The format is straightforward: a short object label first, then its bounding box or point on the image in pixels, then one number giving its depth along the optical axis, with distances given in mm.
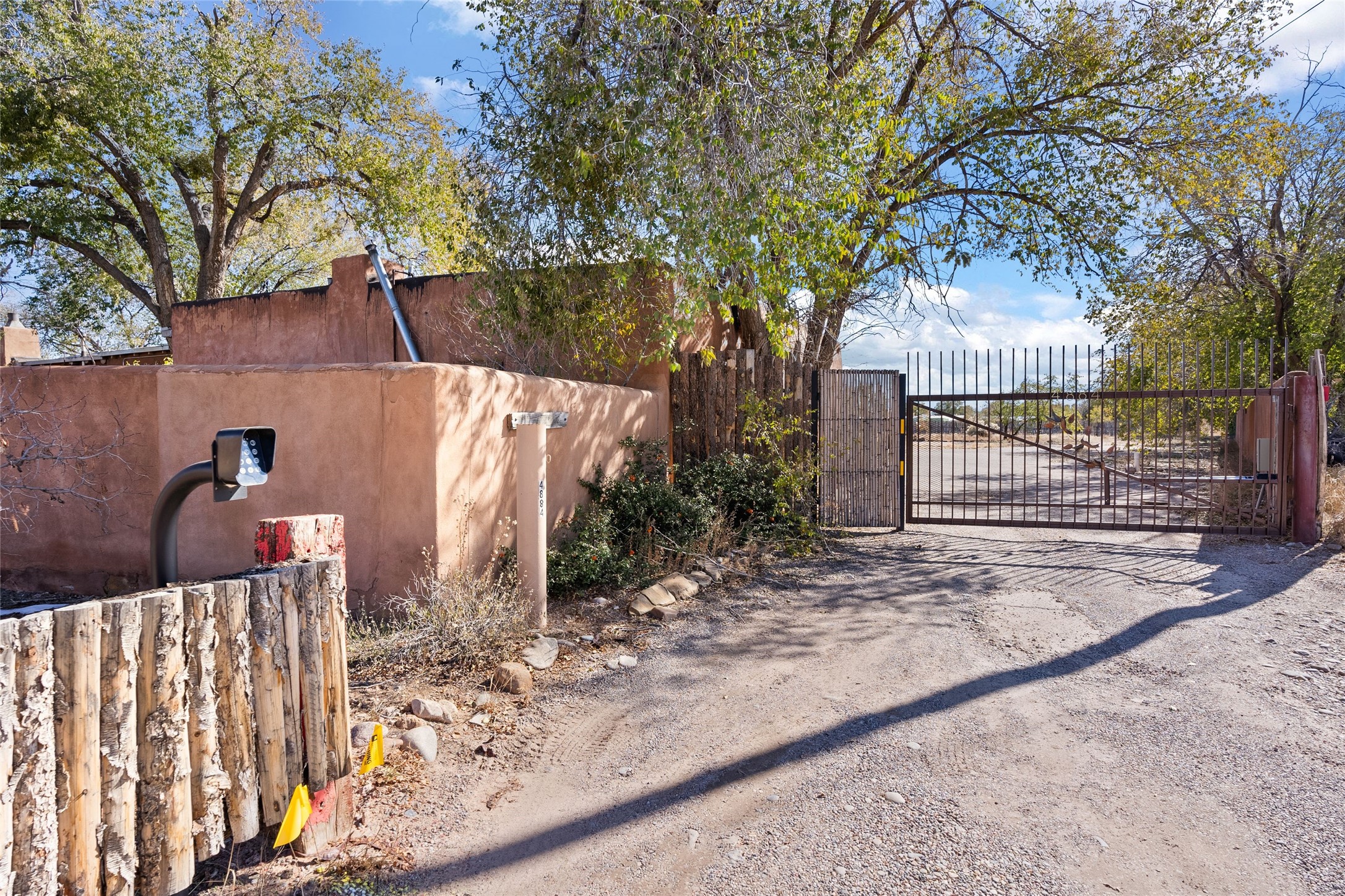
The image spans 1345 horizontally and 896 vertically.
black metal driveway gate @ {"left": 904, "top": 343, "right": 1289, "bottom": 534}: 8461
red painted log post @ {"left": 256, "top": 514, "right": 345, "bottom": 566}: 2893
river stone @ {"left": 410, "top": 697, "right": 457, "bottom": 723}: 3945
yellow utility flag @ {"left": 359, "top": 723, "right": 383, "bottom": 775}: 3033
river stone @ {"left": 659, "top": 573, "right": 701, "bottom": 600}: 6453
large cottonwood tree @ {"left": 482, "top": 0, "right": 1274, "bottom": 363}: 6695
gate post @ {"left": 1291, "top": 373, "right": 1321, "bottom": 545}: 8125
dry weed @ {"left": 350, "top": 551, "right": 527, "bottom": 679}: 4629
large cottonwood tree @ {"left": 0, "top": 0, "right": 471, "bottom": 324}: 12945
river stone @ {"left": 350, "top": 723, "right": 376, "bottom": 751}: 3545
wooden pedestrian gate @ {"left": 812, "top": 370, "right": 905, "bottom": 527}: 9039
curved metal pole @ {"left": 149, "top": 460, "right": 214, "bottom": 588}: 2672
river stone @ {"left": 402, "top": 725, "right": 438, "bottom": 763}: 3580
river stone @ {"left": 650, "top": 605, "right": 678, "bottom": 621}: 5930
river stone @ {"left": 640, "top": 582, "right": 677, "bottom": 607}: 6133
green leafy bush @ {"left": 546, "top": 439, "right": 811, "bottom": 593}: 6516
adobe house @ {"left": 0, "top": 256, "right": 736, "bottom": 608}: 5297
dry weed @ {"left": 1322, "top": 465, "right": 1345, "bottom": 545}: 8352
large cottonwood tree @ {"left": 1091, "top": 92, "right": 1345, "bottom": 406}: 11688
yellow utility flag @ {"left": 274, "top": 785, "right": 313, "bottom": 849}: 2561
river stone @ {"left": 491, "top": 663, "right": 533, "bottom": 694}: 4414
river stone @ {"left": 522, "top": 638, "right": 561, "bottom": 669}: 4812
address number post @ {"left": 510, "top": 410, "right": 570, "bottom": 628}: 5395
